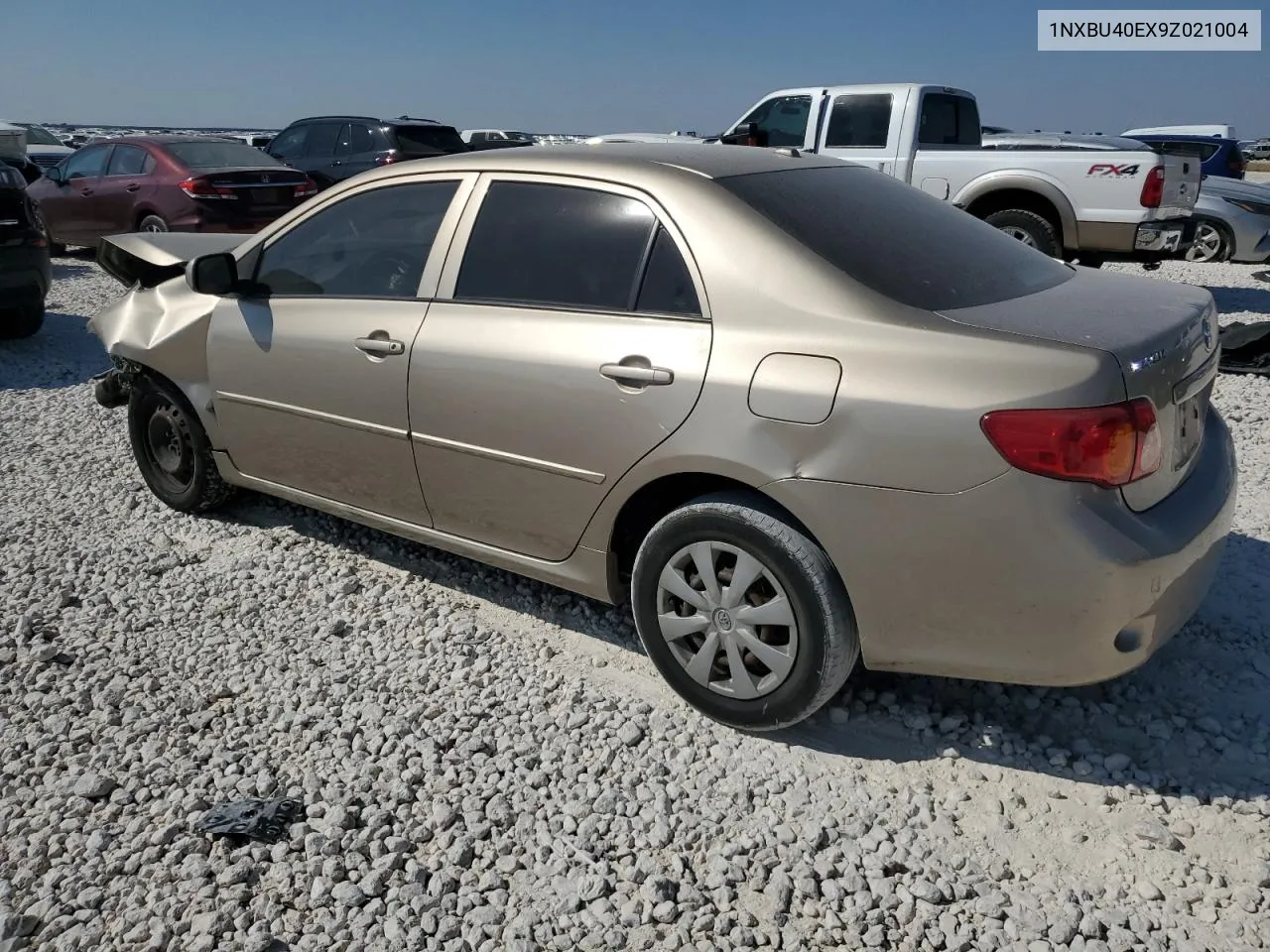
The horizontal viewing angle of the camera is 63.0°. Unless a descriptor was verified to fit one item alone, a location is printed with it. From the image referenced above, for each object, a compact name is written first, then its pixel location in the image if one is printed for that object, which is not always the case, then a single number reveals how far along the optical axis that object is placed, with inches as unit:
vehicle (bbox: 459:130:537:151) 894.1
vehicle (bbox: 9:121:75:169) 839.7
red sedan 455.5
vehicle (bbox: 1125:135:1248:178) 557.0
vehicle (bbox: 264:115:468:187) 562.6
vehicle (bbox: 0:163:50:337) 322.3
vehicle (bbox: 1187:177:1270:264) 465.4
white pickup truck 364.5
